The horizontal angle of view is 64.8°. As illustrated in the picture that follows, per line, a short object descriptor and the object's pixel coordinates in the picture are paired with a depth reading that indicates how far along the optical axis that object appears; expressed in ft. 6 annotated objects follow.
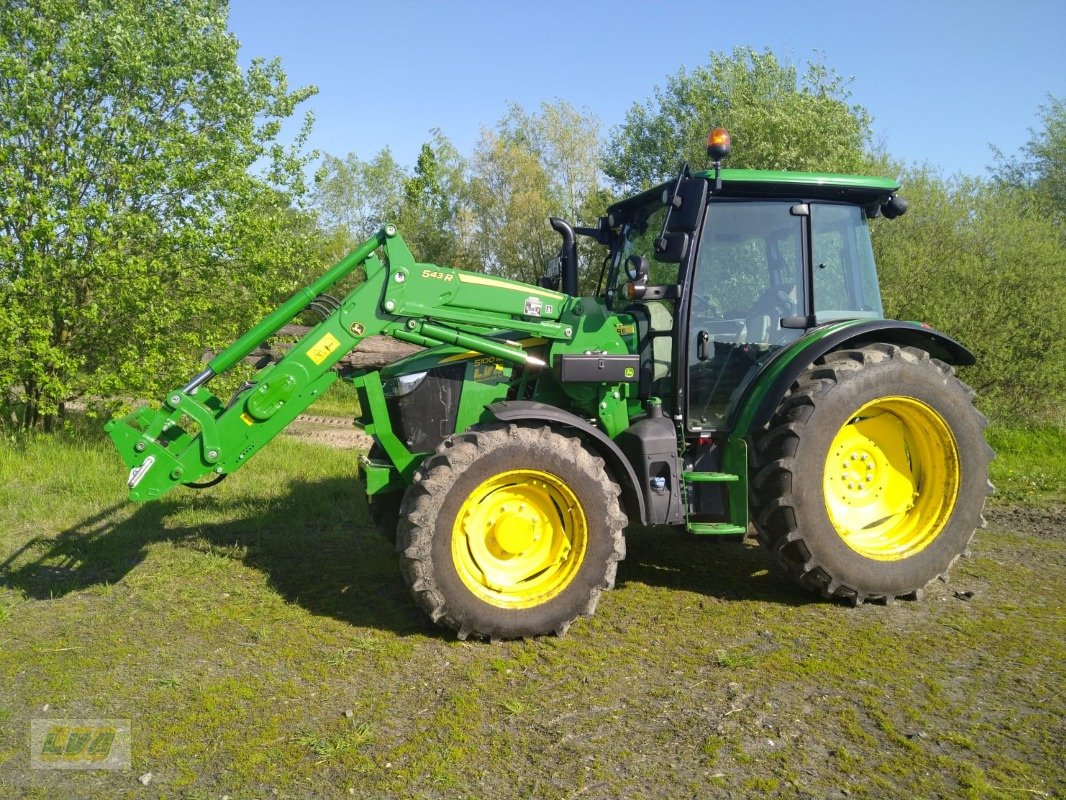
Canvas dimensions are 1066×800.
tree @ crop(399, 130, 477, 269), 108.27
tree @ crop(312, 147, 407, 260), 145.59
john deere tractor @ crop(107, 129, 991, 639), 15.11
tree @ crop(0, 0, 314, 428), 28.35
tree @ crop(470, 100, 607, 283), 104.37
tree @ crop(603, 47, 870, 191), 63.26
